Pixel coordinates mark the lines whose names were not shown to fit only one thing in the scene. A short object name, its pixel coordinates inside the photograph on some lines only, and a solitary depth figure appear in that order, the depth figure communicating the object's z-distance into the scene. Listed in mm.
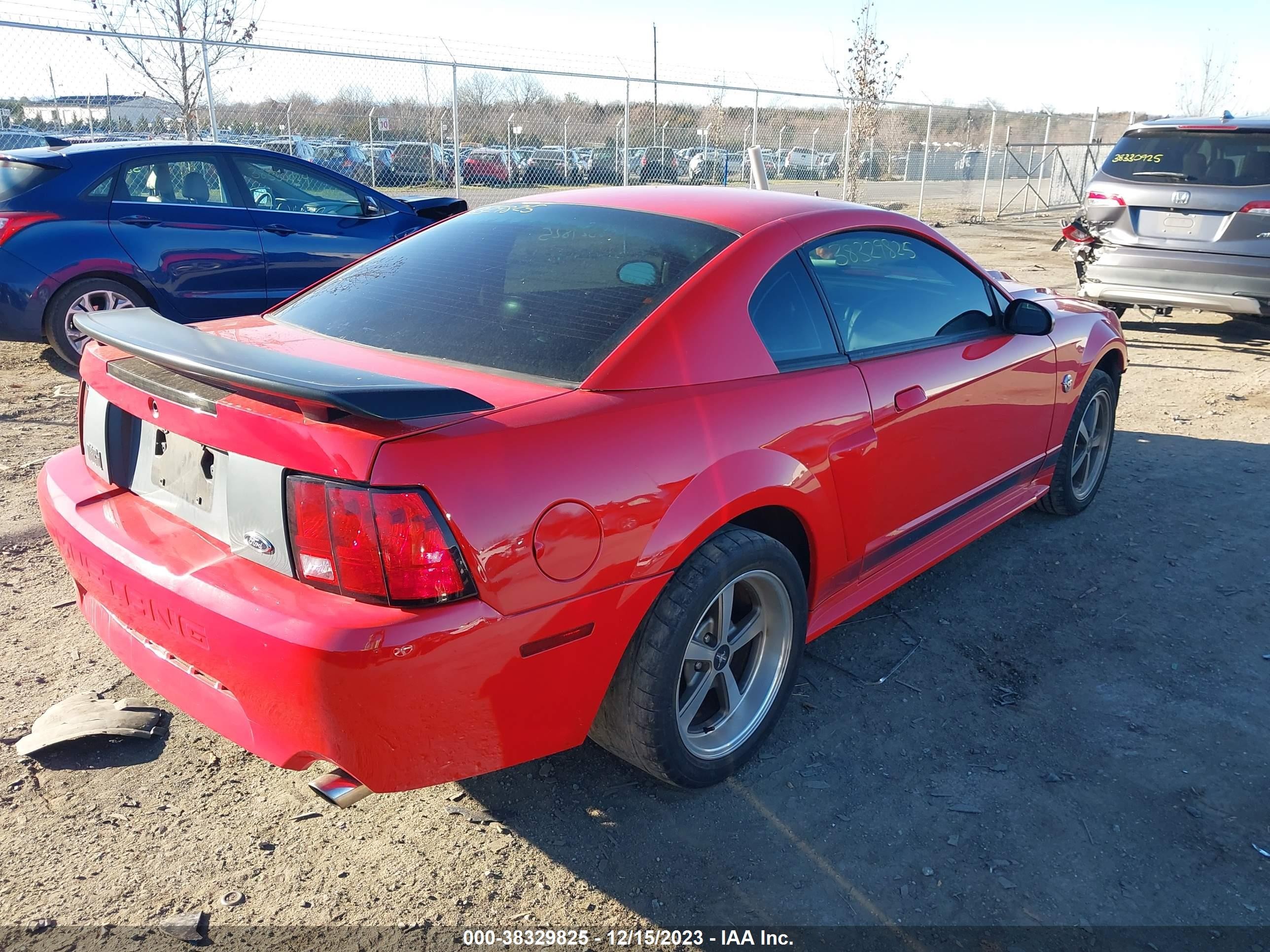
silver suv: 7215
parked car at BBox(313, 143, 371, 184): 13250
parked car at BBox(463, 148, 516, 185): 14133
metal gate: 22205
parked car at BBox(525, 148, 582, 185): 15602
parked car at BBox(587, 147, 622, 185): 14672
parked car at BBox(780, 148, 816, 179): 21203
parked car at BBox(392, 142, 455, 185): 12680
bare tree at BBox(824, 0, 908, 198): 18656
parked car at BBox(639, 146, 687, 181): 15422
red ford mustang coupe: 1895
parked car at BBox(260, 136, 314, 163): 11961
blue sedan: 6051
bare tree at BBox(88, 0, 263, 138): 10086
